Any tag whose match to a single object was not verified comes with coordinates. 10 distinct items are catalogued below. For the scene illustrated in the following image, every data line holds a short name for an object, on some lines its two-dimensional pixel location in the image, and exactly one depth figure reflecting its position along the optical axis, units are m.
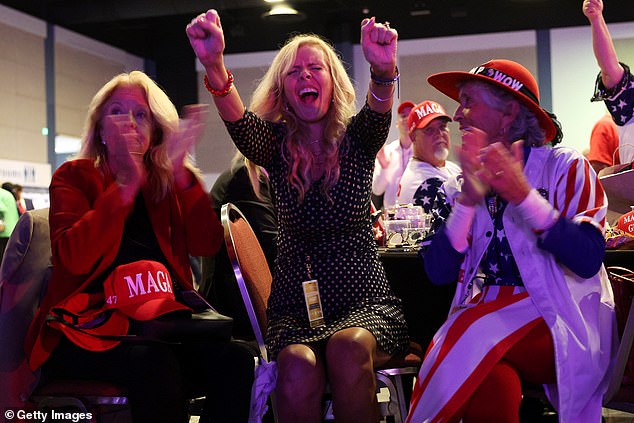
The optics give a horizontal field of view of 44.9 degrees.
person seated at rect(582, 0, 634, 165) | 3.20
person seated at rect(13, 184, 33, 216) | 8.65
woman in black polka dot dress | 2.08
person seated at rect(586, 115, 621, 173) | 4.79
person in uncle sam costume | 1.91
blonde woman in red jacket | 2.10
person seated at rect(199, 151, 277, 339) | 3.04
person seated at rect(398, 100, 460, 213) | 4.57
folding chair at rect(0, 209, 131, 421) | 2.06
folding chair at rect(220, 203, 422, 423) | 2.24
